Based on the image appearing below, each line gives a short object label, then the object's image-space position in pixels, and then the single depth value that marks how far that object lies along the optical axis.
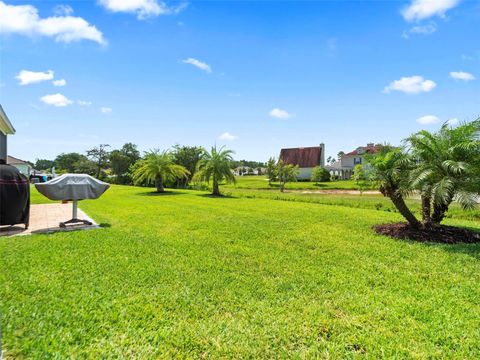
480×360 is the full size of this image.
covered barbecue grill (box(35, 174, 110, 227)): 8.33
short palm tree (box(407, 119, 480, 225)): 7.11
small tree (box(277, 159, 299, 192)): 36.06
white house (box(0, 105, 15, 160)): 11.31
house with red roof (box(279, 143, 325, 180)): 56.94
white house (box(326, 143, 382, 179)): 56.54
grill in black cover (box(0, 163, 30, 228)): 7.32
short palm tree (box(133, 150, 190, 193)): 24.73
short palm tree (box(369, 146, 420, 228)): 8.22
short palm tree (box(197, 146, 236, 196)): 23.02
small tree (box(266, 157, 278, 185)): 42.51
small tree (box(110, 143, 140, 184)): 47.41
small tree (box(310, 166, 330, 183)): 48.62
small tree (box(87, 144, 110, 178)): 63.25
